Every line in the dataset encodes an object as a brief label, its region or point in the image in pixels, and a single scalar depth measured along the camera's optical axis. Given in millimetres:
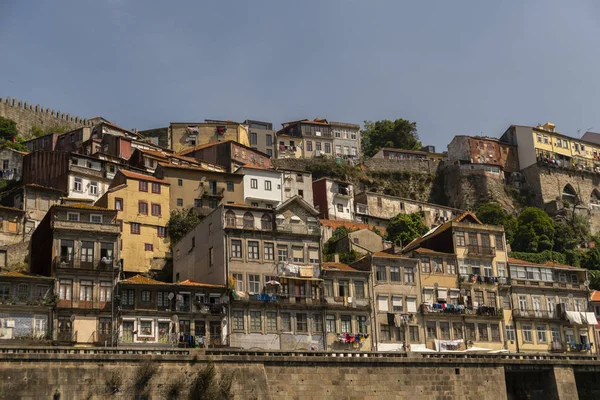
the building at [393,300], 66188
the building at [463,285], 69000
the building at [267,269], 60781
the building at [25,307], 53312
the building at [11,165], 90562
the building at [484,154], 121188
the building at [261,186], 89094
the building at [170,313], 57250
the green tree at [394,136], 140125
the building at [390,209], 102000
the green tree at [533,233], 98062
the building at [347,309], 63406
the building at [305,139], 117688
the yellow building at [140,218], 72875
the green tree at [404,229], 89312
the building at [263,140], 117125
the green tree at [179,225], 76375
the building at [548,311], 72562
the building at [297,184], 93938
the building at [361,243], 82625
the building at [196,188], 82288
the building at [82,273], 55844
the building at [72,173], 82312
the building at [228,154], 98875
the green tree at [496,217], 101062
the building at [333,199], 98038
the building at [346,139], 121312
